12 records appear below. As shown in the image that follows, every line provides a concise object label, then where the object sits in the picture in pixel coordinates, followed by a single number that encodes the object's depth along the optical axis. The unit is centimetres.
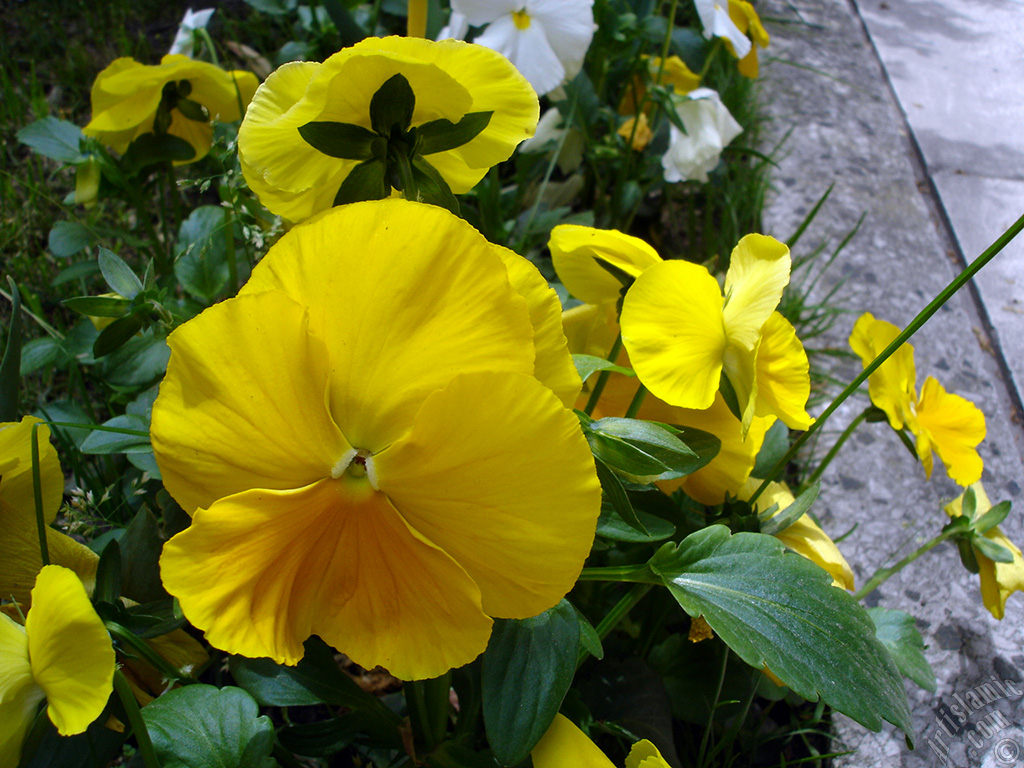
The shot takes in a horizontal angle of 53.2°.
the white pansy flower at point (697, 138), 40
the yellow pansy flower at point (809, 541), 24
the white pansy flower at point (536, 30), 35
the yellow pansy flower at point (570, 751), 20
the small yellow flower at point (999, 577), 27
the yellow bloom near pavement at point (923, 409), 26
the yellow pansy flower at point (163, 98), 29
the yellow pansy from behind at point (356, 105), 17
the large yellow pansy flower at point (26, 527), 21
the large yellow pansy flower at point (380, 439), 16
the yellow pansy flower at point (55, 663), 16
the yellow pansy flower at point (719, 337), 20
